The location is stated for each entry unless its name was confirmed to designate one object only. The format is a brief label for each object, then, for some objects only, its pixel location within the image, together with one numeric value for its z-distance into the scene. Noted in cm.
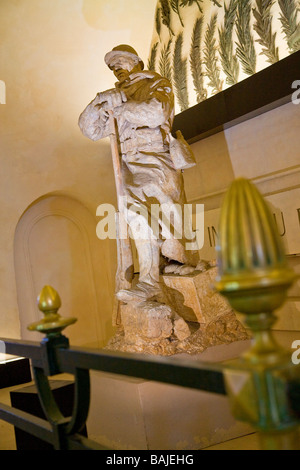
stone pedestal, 282
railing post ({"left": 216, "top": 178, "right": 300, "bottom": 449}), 67
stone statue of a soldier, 353
